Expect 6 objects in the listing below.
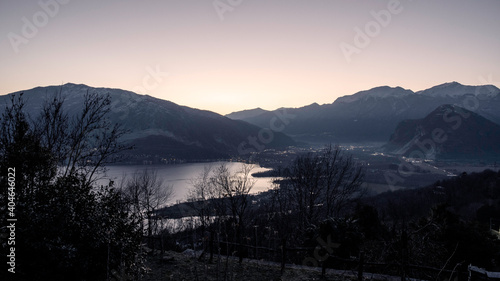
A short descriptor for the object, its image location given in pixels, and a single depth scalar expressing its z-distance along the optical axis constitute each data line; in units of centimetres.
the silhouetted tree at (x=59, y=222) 785
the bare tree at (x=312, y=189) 2863
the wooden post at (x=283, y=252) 1312
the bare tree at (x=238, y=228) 2697
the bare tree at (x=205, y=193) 4348
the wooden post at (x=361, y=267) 1105
